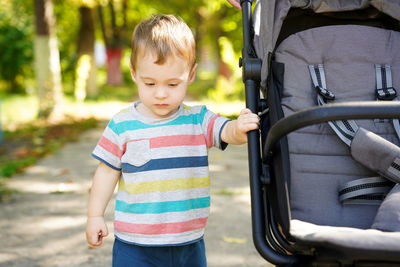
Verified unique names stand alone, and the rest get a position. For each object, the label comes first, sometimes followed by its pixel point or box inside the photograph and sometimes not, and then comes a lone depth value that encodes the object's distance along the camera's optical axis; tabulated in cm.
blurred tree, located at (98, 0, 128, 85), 1980
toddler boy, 175
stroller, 131
